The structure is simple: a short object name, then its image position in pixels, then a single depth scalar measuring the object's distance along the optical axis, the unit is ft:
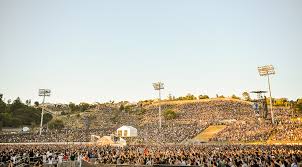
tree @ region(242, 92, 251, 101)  468.75
